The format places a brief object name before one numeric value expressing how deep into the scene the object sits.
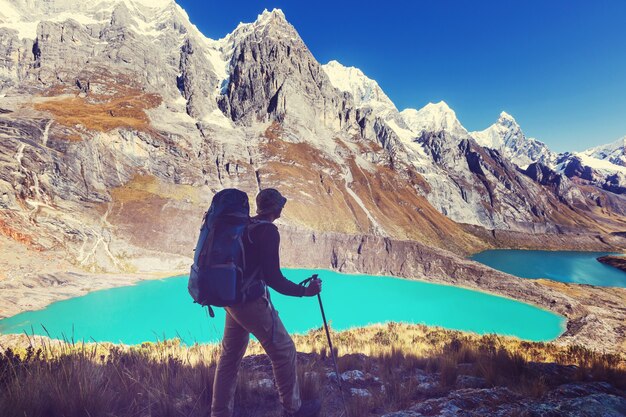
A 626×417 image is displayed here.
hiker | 3.12
